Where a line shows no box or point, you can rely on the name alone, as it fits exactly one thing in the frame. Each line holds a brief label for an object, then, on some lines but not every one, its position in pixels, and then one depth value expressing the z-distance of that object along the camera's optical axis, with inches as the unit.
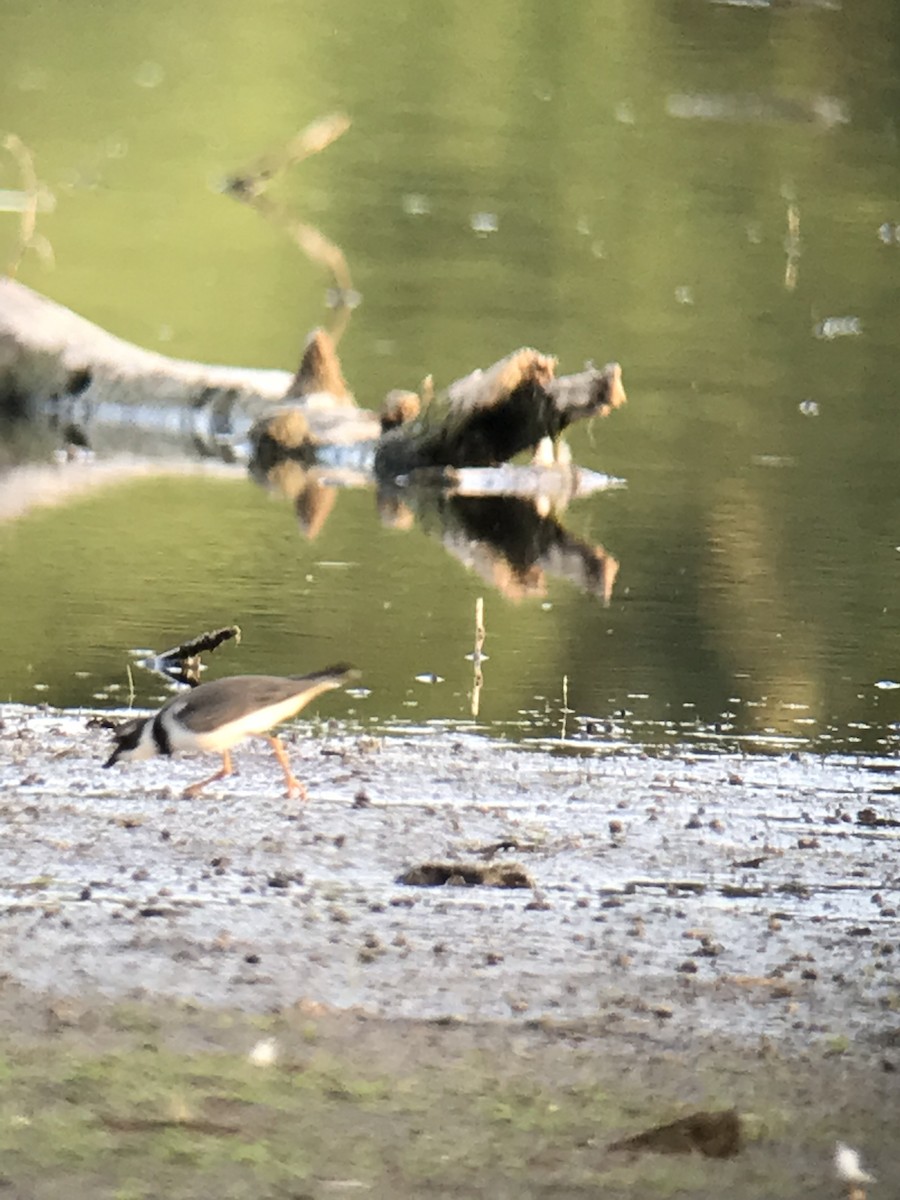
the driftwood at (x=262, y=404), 1200.2
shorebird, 613.6
